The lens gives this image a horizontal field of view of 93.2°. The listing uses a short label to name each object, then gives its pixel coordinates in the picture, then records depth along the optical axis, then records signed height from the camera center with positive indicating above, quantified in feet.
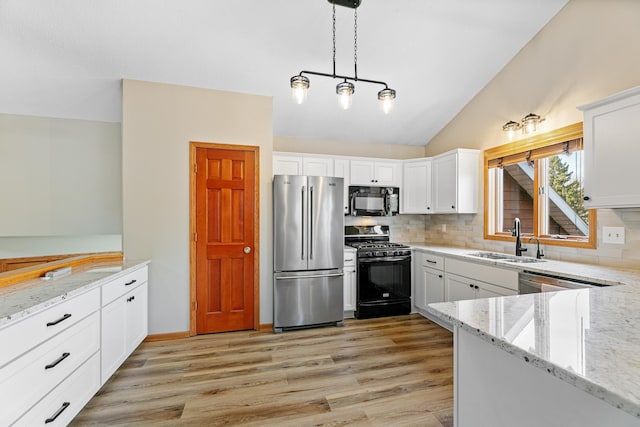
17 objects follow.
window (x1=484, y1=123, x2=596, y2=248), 9.21 +0.85
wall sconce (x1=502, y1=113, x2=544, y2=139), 10.01 +3.08
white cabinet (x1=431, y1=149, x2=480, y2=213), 12.48 +1.37
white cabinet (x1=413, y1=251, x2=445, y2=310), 11.46 -2.63
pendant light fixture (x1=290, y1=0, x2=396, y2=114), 7.43 +3.10
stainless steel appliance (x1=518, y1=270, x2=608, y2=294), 6.86 -1.68
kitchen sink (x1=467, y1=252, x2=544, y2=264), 9.28 -1.46
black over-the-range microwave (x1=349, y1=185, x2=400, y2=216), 13.57 +0.59
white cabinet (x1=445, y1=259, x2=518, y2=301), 8.59 -2.10
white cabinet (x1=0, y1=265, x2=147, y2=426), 4.37 -2.57
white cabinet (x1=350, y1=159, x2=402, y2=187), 13.71 +1.93
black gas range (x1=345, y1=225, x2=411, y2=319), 12.22 -2.75
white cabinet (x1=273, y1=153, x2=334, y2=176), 12.70 +2.12
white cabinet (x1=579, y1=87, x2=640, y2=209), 6.55 +1.45
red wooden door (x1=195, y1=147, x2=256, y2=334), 10.69 -0.91
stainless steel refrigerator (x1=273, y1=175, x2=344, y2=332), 10.98 -1.36
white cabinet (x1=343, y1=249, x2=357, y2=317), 12.21 -2.65
